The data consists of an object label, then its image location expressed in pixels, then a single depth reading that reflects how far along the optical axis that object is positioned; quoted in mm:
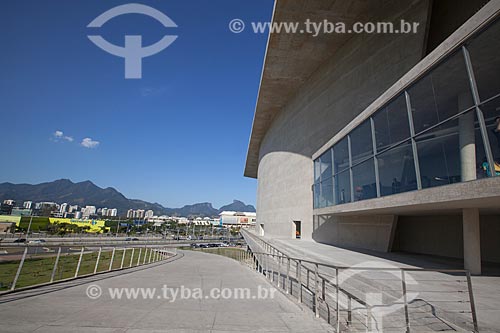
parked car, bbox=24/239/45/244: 42878
